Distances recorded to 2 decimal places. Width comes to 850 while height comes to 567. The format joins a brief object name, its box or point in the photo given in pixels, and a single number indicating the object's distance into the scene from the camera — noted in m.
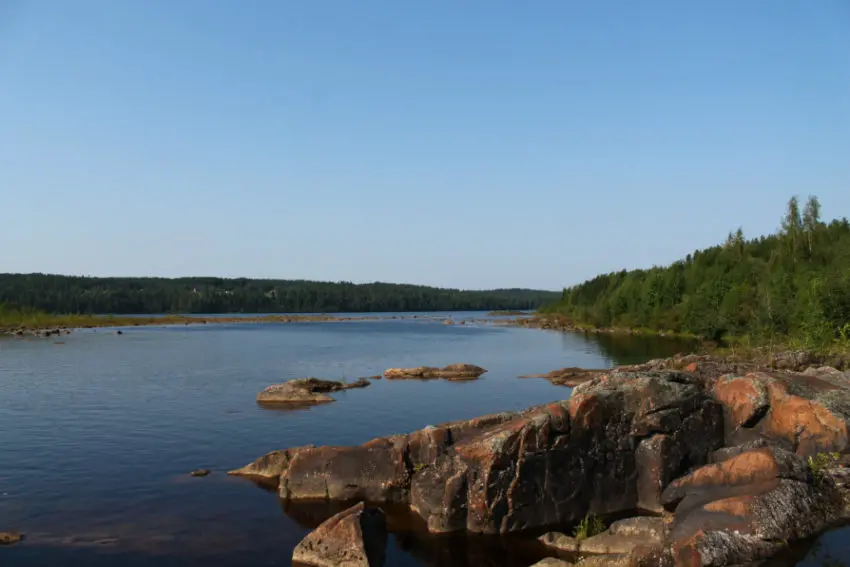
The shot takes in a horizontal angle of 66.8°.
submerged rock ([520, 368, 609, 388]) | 54.30
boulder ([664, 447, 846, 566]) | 16.75
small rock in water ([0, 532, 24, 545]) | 20.17
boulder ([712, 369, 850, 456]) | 22.58
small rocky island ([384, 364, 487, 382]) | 60.22
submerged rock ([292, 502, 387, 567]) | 18.45
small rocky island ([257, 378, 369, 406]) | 46.31
